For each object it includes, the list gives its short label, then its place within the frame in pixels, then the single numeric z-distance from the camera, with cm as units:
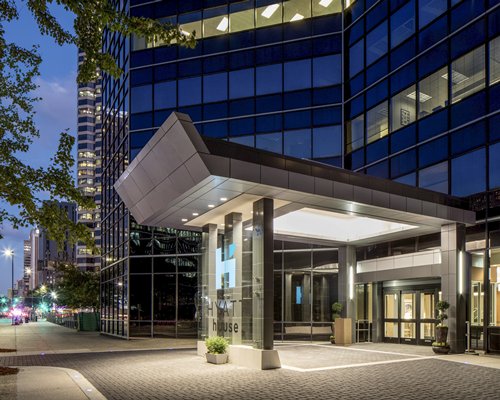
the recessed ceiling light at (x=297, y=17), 3173
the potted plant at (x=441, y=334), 2003
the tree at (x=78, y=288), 5188
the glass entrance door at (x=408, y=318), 2491
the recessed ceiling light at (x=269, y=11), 3231
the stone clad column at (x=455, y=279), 2039
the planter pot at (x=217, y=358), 1742
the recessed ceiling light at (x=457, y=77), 2247
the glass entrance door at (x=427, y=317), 2392
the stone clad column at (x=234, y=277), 1802
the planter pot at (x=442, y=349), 1995
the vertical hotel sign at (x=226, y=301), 1809
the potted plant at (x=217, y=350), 1748
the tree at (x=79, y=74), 911
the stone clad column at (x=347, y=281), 2631
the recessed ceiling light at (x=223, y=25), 3341
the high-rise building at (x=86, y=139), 15788
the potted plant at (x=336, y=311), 2532
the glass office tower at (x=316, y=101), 2147
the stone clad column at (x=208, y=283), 1978
